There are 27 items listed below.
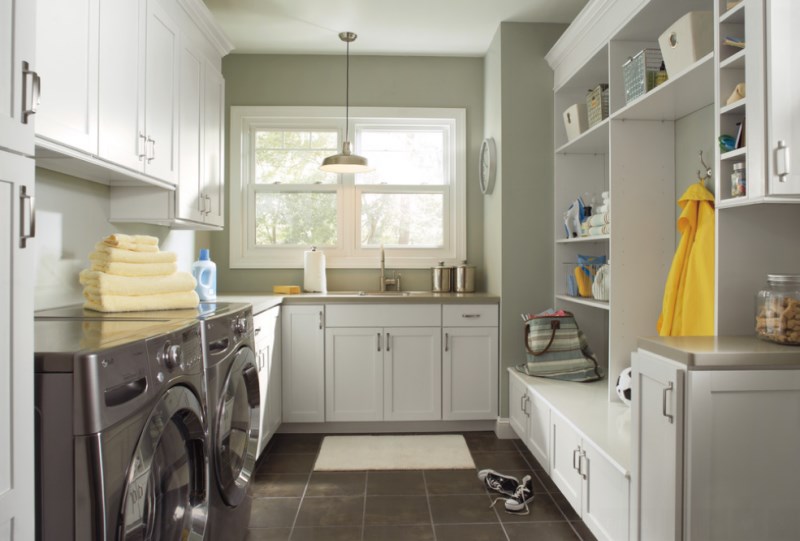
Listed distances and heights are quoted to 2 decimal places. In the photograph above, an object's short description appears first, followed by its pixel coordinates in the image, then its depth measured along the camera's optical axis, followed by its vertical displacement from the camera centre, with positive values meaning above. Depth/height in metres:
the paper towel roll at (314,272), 3.71 -0.03
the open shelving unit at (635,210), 2.58 +0.29
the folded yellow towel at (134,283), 1.83 -0.06
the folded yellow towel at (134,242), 1.89 +0.09
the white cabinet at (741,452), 1.40 -0.48
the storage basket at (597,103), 2.76 +0.89
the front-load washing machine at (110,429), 1.01 -0.34
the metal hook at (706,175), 2.31 +0.42
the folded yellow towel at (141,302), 1.82 -0.13
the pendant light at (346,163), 3.29 +0.66
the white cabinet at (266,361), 2.83 -0.52
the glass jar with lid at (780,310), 1.52 -0.12
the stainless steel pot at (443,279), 3.74 -0.07
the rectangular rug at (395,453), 2.90 -1.07
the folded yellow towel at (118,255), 1.86 +0.04
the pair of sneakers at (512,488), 2.39 -1.05
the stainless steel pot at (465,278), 3.70 -0.06
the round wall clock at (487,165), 3.51 +0.71
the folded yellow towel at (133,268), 1.87 +0.00
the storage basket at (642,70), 2.35 +0.90
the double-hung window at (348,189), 3.89 +0.59
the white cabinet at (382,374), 3.37 -0.67
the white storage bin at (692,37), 1.98 +0.88
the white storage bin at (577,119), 3.05 +0.88
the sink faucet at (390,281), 3.85 -0.09
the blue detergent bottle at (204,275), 2.92 -0.04
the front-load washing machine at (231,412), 1.75 -0.54
